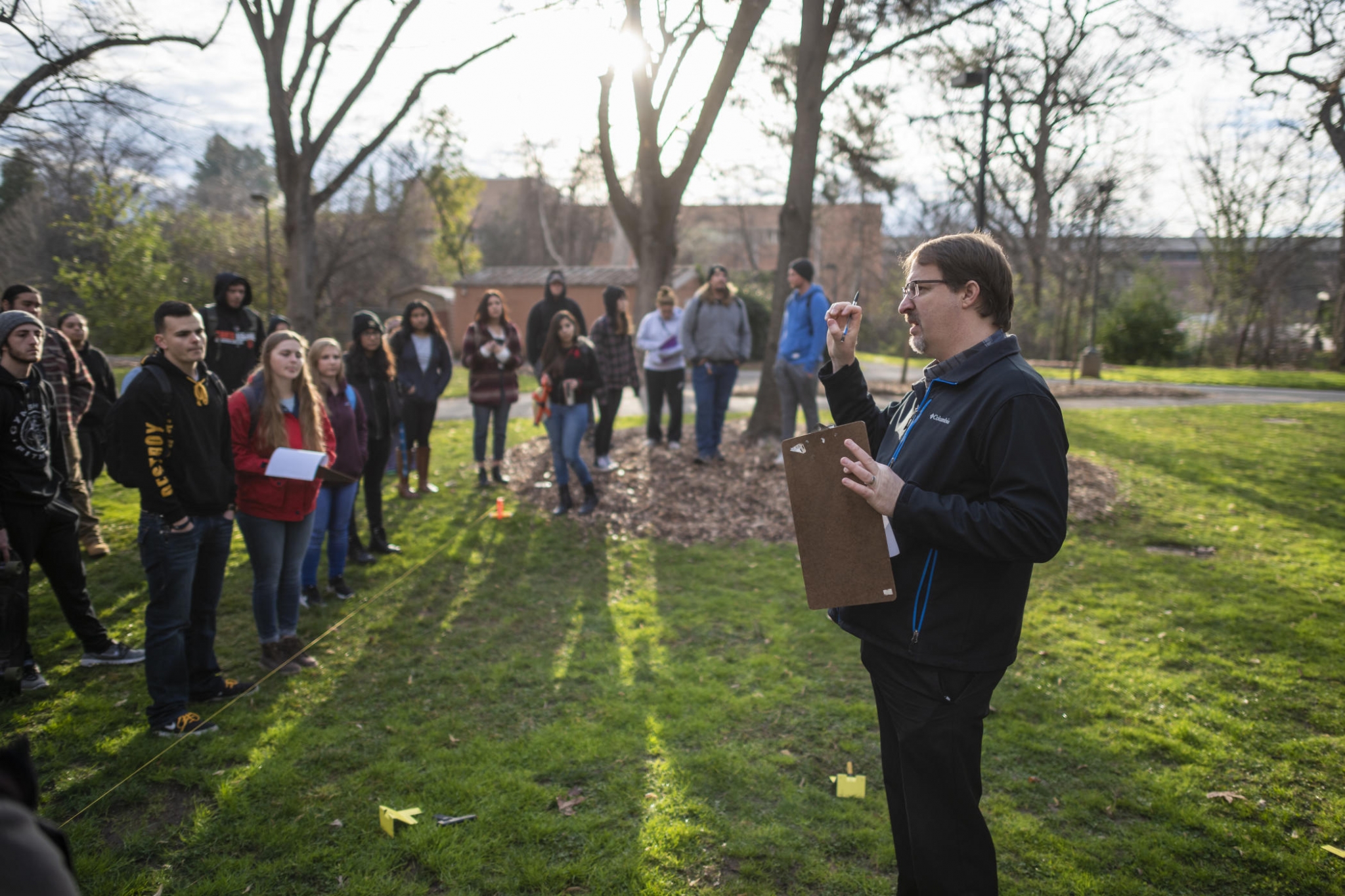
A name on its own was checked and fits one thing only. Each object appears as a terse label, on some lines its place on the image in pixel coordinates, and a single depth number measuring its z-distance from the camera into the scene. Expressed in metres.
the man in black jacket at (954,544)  2.01
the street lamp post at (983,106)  12.26
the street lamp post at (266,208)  24.41
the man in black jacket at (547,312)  8.97
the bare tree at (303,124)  10.98
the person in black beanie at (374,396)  6.69
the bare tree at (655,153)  9.76
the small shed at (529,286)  32.59
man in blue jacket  8.17
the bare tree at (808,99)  9.81
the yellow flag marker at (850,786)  3.58
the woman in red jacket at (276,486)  4.39
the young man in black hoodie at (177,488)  3.71
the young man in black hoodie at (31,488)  3.89
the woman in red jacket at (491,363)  8.60
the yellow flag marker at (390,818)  3.28
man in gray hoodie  9.16
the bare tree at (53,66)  4.36
